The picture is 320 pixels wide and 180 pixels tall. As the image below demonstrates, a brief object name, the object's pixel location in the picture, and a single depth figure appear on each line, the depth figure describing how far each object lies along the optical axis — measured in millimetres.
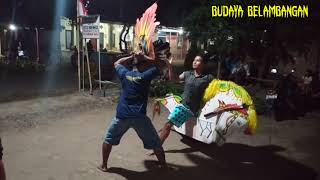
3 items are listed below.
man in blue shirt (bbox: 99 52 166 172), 3736
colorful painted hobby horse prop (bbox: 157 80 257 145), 4360
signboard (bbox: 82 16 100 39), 7937
